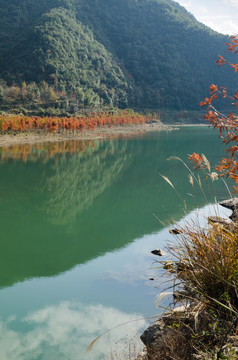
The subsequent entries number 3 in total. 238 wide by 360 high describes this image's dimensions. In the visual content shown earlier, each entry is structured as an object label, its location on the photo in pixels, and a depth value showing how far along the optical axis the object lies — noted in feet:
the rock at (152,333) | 12.86
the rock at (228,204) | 39.65
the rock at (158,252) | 29.07
